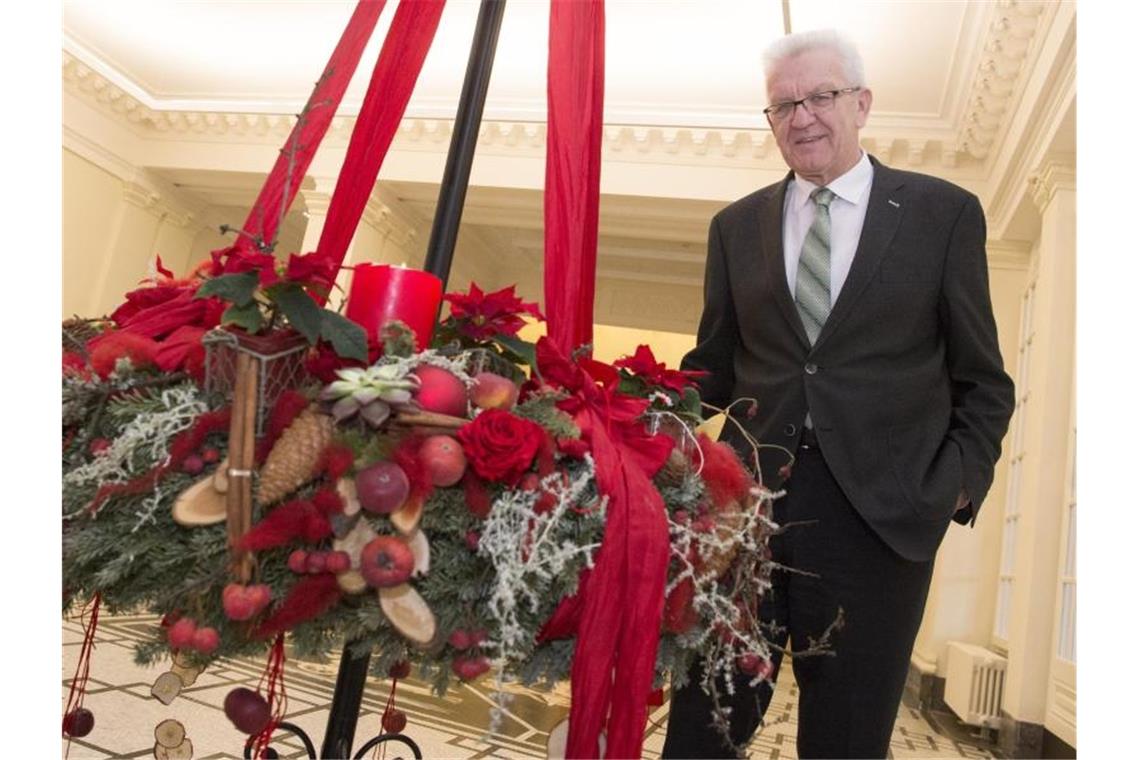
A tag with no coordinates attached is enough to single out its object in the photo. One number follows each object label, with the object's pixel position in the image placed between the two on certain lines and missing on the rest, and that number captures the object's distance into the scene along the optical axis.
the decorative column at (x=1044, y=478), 4.25
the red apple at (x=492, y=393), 0.80
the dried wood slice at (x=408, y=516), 0.69
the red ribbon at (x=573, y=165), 1.09
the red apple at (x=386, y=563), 0.67
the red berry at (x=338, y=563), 0.68
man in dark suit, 1.25
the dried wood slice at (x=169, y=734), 1.01
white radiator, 4.74
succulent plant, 0.70
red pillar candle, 0.92
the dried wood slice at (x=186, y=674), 0.89
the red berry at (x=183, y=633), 0.69
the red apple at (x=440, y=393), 0.77
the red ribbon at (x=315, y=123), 0.99
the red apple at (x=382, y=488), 0.67
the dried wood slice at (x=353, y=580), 0.69
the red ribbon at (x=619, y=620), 0.73
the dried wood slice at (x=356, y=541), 0.70
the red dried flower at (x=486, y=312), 0.91
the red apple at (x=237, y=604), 0.66
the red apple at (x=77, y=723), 1.06
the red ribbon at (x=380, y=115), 1.10
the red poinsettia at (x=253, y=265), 0.76
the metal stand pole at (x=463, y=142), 1.04
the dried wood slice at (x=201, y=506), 0.70
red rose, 0.70
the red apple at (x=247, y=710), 0.79
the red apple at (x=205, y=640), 0.69
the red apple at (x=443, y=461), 0.71
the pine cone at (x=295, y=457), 0.70
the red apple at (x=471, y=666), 0.71
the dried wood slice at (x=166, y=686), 1.01
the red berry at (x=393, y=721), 1.27
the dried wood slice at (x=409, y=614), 0.69
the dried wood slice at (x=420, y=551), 0.70
